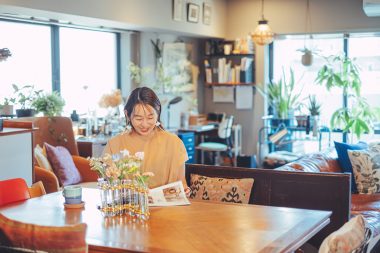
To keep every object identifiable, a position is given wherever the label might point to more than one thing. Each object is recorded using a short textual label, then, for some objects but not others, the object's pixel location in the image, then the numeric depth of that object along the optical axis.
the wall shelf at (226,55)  8.96
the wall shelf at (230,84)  8.92
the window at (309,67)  8.69
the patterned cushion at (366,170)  5.48
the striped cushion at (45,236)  2.06
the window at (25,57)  6.03
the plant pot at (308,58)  8.44
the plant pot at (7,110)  5.57
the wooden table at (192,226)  2.39
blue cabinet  7.83
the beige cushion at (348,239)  2.11
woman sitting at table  3.36
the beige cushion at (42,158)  5.36
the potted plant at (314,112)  8.25
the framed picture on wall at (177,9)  7.59
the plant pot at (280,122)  8.63
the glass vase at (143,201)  2.84
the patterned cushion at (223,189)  4.00
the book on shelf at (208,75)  9.08
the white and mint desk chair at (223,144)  8.30
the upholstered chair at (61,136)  5.93
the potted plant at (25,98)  5.85
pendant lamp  7.98
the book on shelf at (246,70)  8.79
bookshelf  8.85
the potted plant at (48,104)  6.02
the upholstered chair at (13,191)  3.17
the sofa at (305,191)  3.93
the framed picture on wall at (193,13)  7.92
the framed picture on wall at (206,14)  8.38
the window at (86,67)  6.81
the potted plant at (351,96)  8.25
